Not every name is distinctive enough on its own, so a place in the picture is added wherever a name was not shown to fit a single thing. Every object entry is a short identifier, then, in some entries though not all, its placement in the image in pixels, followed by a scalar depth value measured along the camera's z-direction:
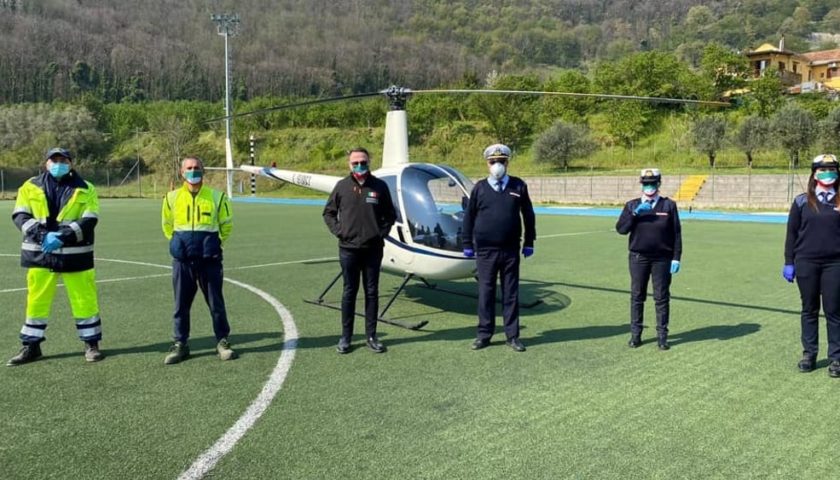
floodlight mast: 48.53
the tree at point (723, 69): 60.56
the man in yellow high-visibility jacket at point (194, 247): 5.79
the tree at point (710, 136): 43.62
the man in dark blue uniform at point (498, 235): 6.23
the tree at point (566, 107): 60.38
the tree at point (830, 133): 39.41
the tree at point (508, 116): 62.41
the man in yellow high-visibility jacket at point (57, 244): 5.58
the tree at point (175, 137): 64.00
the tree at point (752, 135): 41.94
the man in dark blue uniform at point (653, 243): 6.12
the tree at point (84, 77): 141.12
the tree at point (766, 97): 51.00
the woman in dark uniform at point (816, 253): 5.27
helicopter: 7.39
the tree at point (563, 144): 49.47
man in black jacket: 6.11
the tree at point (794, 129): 40.25
